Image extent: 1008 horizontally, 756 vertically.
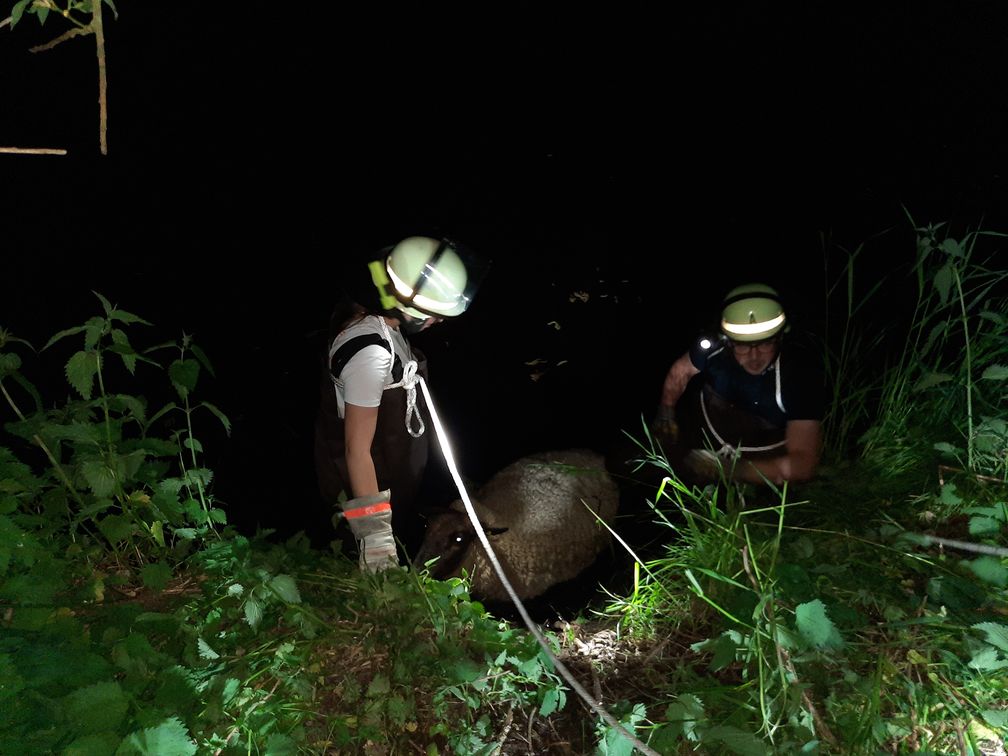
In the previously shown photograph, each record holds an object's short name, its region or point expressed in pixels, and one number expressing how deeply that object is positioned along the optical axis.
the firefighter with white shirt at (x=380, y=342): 2.85
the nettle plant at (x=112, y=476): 2.33
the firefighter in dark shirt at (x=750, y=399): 3.67
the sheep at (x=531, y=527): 3.94
